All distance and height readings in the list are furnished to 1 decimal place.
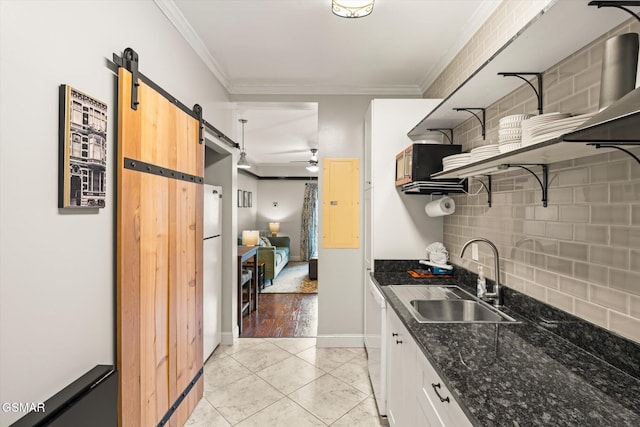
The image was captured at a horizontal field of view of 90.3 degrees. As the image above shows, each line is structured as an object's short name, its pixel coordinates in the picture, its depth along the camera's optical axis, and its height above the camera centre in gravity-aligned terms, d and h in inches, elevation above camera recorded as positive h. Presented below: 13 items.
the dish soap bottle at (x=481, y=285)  72.0 -16.3
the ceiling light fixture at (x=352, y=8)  73.6 +48.8
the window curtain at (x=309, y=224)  363.9 -11.0
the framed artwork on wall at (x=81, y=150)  44.9 +9.8
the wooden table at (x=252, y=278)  145.3 -31.3
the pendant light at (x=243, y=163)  198.9 +32.9
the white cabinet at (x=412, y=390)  41.7 -28.8
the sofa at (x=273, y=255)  242.7 -34.0
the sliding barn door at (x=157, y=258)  58.5 -9.7
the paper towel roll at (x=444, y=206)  93.0 +2.5
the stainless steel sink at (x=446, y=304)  71.3 -20.9
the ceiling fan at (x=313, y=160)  260.1 +49.1
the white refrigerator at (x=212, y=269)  111.7 -20.4
